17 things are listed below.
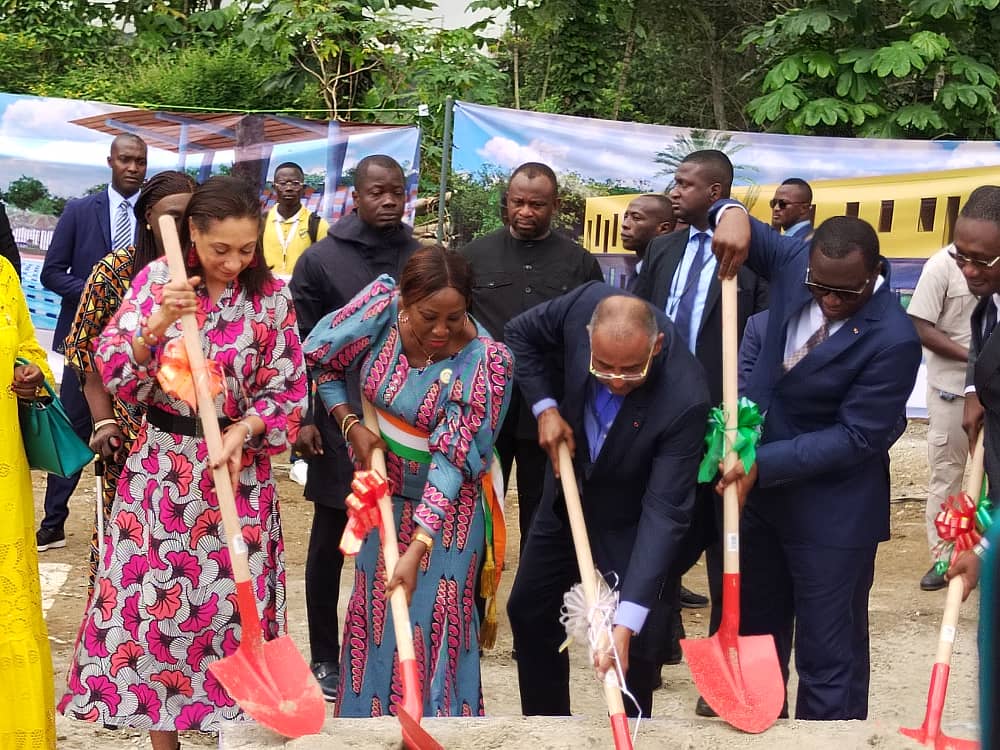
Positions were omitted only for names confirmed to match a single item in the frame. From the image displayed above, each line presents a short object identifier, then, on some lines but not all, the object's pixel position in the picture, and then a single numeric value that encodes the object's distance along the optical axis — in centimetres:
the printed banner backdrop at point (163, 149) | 840
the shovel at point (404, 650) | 329
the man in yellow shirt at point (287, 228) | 762
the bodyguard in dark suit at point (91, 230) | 614
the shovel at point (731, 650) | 379
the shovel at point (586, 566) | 337
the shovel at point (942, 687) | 358
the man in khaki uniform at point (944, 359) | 634
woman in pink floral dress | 366
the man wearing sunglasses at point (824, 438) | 392
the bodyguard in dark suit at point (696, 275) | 527
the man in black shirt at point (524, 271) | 531
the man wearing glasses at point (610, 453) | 368
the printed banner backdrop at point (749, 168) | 809
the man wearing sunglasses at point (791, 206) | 750
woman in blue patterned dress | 375
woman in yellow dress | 374
